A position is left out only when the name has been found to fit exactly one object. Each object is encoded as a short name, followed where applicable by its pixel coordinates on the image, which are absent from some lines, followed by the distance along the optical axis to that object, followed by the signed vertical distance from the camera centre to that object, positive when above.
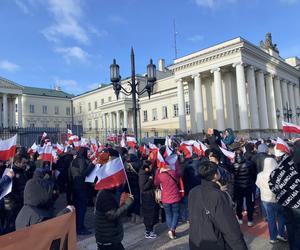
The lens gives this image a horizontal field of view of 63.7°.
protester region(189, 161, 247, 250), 2.45 -0.90
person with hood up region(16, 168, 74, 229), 2.90 -0.77
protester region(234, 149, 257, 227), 5.75 -1.25
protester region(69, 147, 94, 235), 5.77 -1.08
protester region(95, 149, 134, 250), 3.27 -1.13
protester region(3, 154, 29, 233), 4.27 -0.97
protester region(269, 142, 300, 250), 3.58 -0.93
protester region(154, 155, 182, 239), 5.21 -1.35
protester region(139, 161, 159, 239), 5.36 -1.47
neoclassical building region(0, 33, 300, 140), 31.41 +6.00
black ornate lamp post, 9.66 +2.44
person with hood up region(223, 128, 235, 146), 8.10 -0.24
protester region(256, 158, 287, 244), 4.72 -1.50
